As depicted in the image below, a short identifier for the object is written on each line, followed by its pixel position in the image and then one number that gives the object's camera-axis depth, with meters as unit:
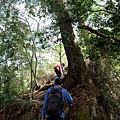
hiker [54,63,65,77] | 5.55
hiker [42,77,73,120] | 2.95
